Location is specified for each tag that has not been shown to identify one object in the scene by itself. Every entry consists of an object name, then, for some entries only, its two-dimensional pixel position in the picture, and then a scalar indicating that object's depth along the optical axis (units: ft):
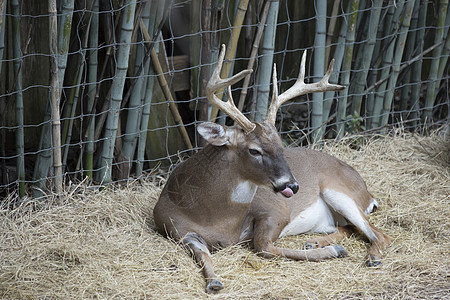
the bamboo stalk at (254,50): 35.60
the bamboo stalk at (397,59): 40.29
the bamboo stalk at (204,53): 34.78
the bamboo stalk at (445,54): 43.04
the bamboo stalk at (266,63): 35.91
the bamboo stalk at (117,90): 31.65
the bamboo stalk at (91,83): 32.32
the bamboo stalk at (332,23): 38.74
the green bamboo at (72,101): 31.99
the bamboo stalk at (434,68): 42.34
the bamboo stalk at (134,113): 33.96
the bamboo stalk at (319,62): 38.02
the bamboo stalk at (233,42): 34.96
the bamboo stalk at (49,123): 30.40
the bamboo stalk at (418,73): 42.60
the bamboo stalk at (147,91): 33.68
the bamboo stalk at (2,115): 30.01
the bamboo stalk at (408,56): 42.34
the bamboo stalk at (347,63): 38.60
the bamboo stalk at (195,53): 35.53
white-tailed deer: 27.14
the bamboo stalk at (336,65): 39.19
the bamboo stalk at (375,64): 40.94
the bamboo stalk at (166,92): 33.73
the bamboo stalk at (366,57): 39.32
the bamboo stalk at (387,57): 40.57
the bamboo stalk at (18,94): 31.09
